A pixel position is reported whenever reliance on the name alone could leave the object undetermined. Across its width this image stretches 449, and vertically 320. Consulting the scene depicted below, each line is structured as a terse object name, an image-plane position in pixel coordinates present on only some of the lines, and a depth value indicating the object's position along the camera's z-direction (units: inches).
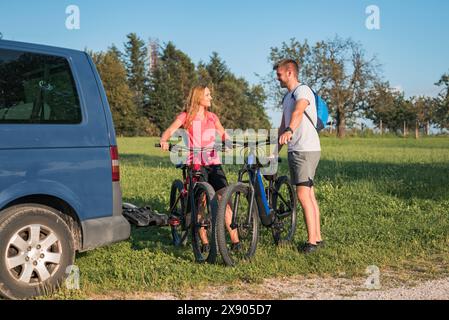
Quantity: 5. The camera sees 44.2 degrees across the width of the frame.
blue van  167.2
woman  232.8
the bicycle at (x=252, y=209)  213.2
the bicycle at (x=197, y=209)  216.7
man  241.8
